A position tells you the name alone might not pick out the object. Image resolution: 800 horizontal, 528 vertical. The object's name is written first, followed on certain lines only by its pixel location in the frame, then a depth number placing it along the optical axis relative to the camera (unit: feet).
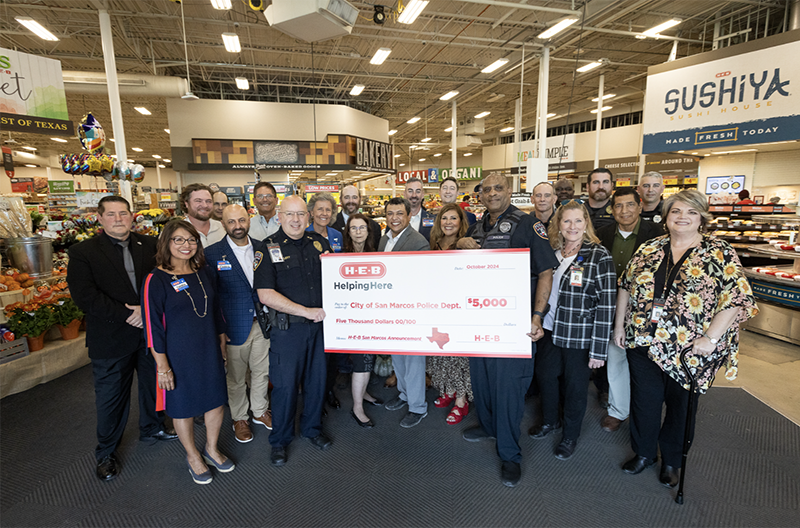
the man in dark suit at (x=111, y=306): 7.50
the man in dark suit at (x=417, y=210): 13.47
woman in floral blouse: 6.26
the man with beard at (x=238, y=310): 8.61
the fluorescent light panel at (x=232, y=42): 24.27
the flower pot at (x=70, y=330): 13.03
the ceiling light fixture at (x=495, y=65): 31.32
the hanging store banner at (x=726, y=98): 20.59
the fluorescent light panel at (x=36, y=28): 22.33
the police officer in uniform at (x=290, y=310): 7.67
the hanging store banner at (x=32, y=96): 17.39
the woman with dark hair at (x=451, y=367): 9.14
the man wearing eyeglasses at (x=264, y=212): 12.46
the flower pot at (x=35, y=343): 11.94
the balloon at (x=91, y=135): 18.74
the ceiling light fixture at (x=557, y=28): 24.22
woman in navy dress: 6.81
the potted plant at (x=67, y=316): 12.61
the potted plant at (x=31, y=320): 11.59
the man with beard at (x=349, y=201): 13.69
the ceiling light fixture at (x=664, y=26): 24.75
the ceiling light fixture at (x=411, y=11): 20.06
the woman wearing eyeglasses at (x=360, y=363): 9.25
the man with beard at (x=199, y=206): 10.26
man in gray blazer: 9.29
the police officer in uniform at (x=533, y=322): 7.34
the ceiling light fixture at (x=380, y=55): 28.25
